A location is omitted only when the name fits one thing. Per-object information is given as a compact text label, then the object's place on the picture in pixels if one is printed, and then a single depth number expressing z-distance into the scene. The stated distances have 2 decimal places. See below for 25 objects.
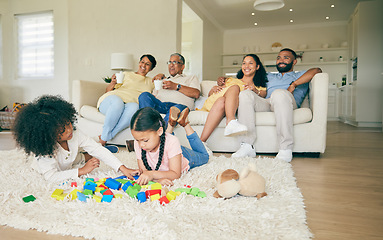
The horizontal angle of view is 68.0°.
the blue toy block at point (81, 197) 1.13
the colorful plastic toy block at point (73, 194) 1.15
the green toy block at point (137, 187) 1.22
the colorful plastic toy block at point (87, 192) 1.18
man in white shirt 2.61
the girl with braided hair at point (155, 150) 1.30
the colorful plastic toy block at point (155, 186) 1.19
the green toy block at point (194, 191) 1.19
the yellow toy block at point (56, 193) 1.16
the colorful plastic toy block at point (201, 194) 1.17
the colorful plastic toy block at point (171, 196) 1.12
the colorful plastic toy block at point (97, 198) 1.11
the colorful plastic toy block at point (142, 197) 1.10
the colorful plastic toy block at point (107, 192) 1.17
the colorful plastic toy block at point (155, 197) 1.11
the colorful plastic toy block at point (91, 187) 1.22
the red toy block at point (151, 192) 1.14
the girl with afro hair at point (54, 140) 1.29
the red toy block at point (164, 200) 1.09
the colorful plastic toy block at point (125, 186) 1.24
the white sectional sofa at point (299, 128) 2.35
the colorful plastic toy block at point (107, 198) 1.11
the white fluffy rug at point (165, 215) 0.84
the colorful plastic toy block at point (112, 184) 1.26
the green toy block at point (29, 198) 1.11
